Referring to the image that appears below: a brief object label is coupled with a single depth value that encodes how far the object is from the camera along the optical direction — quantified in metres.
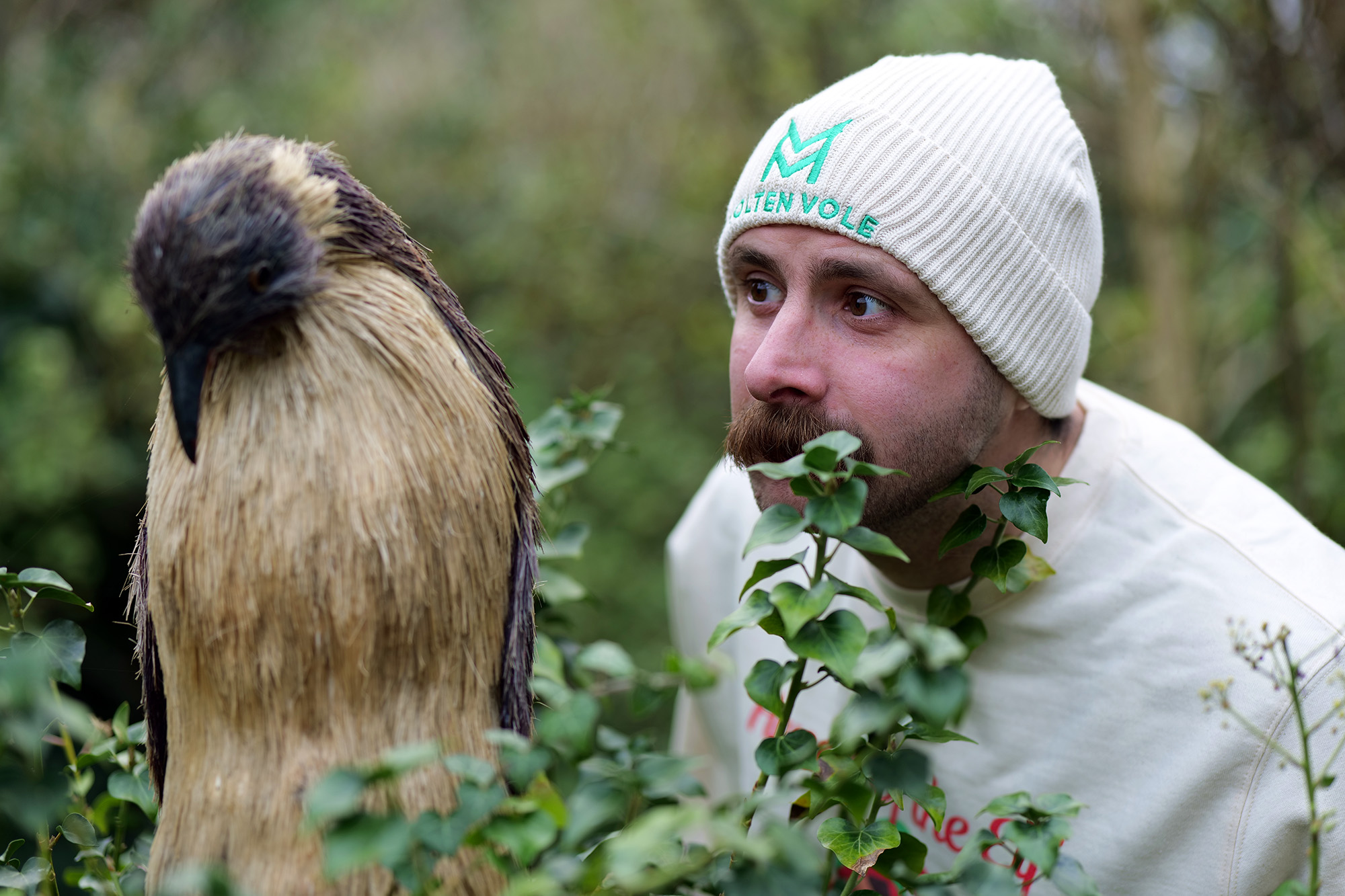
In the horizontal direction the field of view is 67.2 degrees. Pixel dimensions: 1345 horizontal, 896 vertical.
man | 1.34
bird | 0.82
